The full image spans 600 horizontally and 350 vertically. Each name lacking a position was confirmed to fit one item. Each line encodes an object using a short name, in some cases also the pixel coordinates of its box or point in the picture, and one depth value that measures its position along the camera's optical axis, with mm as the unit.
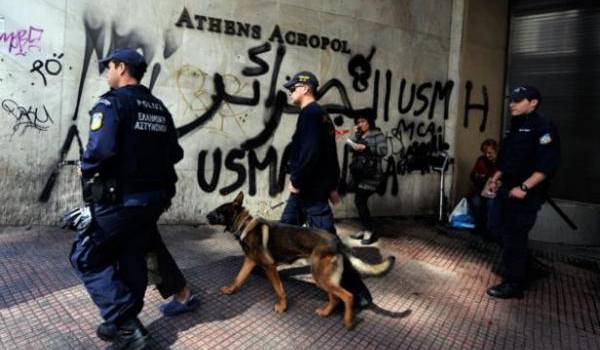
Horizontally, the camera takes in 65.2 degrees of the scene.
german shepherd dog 3473
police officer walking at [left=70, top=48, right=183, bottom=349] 2764
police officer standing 4137
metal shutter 7875
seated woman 6980
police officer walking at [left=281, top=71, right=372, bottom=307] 3807
